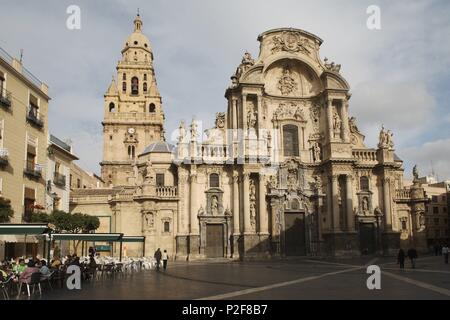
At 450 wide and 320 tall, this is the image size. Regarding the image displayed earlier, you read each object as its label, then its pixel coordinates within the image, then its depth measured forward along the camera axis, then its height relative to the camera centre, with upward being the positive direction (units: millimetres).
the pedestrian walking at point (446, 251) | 30884 -2458
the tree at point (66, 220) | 28109 +23
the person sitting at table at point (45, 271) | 16938 -1890
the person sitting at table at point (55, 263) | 19556 -1880
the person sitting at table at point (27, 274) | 15742 -1856
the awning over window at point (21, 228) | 17703 -282
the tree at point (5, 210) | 23688 +565
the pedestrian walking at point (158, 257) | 29009 -2467
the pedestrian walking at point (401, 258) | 27000 -2531
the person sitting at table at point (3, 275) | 15623 -1939
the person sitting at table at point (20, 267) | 17719 -1835
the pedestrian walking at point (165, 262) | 29164 -2765
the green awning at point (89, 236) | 21395 -809
